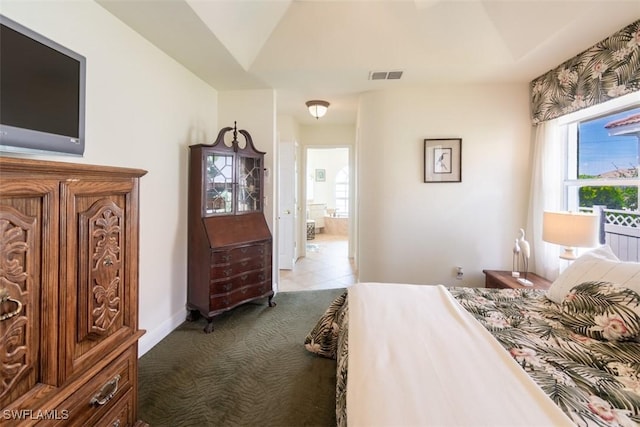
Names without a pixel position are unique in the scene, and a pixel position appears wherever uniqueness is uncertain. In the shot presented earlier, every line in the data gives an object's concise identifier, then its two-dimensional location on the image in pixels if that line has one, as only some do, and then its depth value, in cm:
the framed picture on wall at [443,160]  321
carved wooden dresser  86
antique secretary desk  270
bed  88
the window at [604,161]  223
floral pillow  129
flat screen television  120
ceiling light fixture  378
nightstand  249
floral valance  202
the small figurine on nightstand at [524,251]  256
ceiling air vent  287
